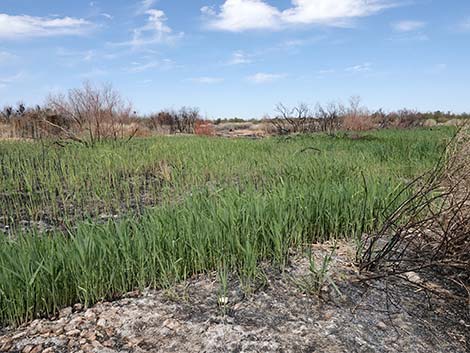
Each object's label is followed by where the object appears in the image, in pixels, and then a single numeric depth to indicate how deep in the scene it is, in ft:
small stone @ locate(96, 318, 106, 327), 6.88
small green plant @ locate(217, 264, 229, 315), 7.20
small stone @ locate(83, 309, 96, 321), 7.09
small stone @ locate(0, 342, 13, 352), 6.45
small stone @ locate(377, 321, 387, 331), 6.87
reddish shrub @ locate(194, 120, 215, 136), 72.40
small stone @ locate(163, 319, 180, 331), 6.73
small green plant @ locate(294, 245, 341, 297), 7.54
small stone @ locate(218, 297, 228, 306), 7.25
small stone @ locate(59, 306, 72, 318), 7.32
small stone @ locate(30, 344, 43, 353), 6.32
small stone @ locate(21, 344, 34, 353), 6.32
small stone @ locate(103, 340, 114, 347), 6.39
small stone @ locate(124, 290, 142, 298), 7.80
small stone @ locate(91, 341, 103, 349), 6.35
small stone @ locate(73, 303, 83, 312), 7.49
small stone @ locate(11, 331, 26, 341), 6.73
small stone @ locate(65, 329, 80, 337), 6.69
